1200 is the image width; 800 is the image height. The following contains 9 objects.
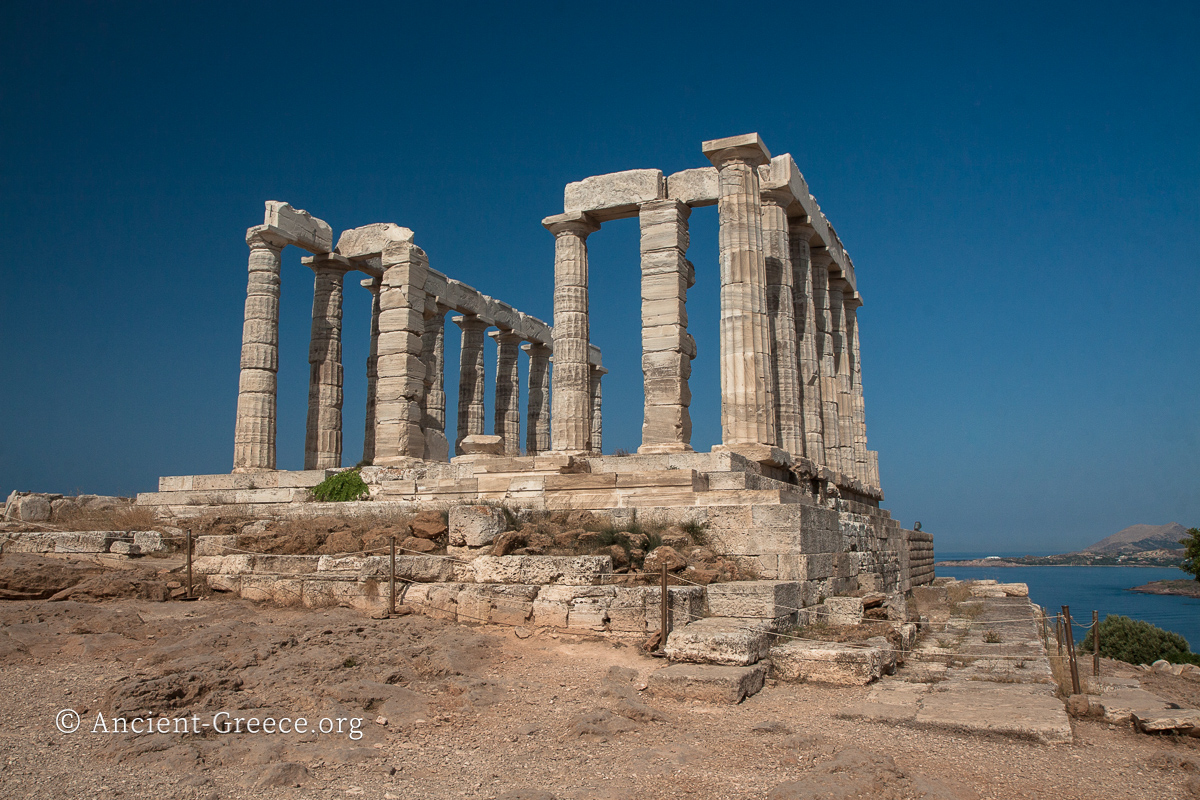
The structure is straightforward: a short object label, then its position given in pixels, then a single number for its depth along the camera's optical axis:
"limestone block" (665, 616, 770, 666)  8.31
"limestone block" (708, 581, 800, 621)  9.63
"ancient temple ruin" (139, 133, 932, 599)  13.91
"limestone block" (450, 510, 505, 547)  11.07
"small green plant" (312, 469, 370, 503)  18.30
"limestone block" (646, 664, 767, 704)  7.51
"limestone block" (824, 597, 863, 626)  10.72
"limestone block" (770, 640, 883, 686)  8.31
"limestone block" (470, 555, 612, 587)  9.95
